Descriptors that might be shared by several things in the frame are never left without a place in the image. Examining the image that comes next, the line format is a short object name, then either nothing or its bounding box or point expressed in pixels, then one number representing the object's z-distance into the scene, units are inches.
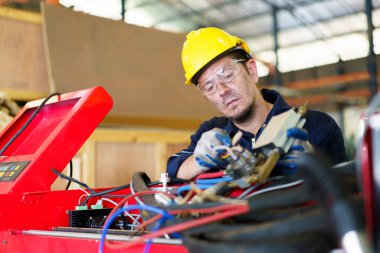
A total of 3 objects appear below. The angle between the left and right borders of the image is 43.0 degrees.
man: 61.2
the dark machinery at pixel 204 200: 21.7
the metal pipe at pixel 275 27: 341.3
